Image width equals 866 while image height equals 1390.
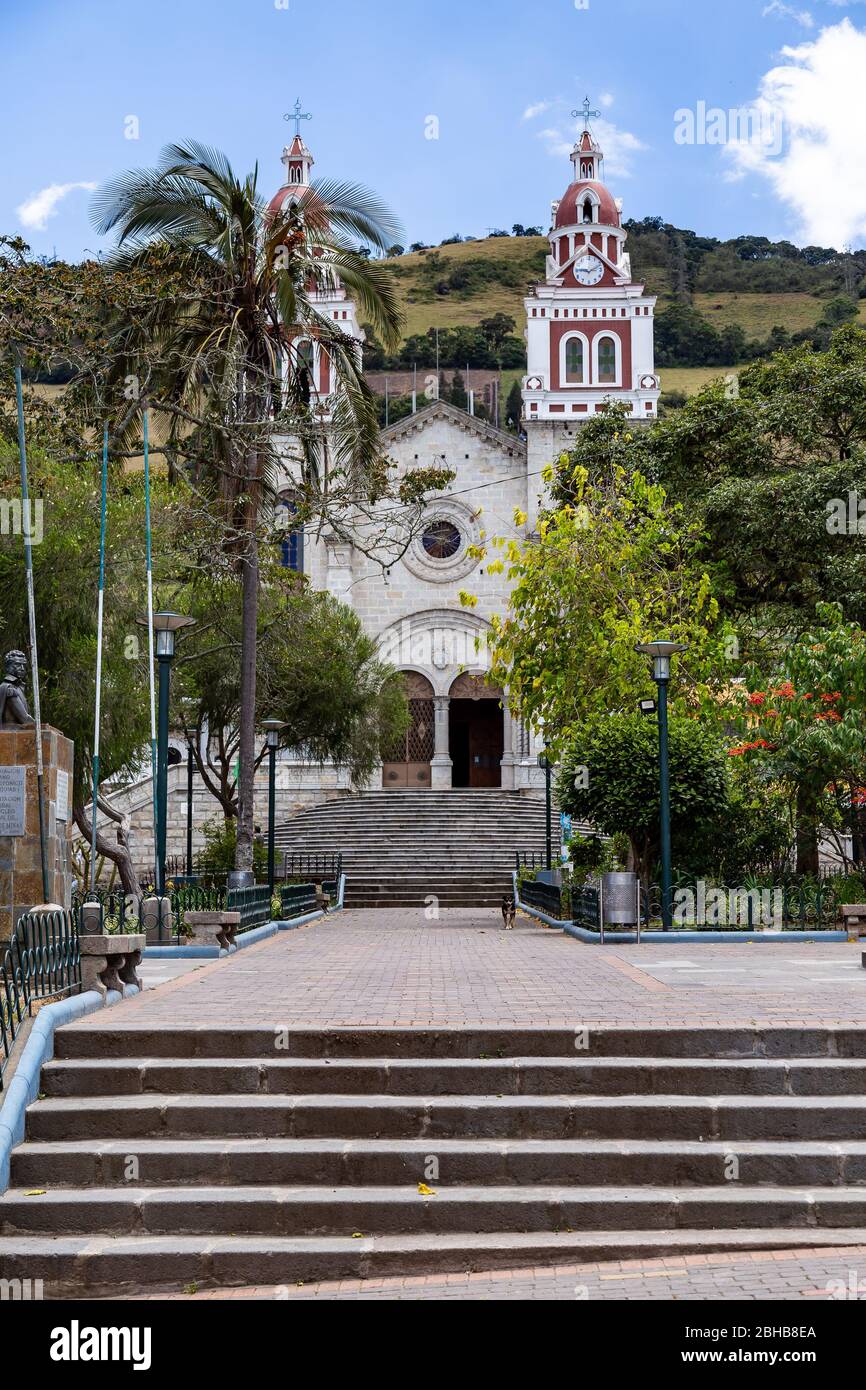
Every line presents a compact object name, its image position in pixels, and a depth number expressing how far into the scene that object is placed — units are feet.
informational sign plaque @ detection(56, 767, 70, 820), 42.16
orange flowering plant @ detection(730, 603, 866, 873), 56.65
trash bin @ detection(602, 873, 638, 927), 51.96
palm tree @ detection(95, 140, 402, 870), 63.36
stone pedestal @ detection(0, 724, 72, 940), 40.09
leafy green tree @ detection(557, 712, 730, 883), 57.93
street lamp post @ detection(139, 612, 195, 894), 49.96
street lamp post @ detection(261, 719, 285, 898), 76.38
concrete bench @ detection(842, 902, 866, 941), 52.16
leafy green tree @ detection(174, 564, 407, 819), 90.63
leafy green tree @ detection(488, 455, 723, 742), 69.00
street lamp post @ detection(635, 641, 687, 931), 52.80
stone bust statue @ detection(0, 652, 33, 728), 41.19
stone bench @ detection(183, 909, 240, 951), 46.55
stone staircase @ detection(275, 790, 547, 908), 91.50
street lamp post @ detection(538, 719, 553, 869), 76.46
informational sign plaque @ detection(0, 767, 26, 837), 40.50
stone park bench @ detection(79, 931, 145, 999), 28.37
